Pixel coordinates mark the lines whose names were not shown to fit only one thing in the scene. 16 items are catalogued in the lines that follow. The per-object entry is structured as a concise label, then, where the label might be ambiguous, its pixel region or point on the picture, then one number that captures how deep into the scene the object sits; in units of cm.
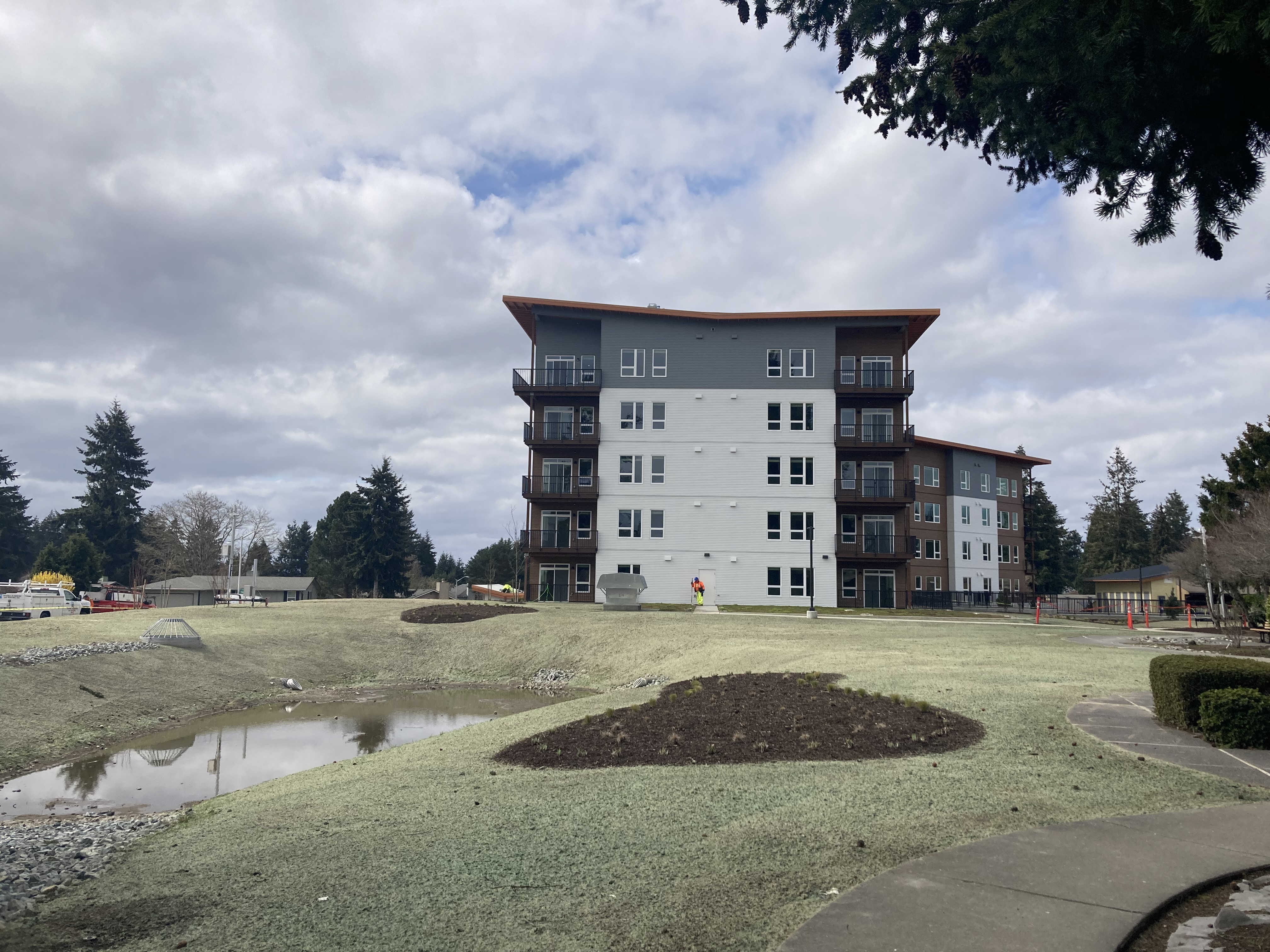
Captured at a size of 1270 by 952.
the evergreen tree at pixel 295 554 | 10500
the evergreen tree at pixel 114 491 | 7731
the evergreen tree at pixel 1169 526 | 8850
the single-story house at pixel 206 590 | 7562
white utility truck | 3703
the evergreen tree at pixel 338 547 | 7312
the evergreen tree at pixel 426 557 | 9750
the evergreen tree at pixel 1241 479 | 3362
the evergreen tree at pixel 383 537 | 7206
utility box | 3841
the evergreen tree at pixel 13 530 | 8081
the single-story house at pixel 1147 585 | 6291
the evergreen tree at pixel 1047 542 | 8631
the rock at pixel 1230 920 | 497
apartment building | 4769
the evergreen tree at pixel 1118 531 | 9056
